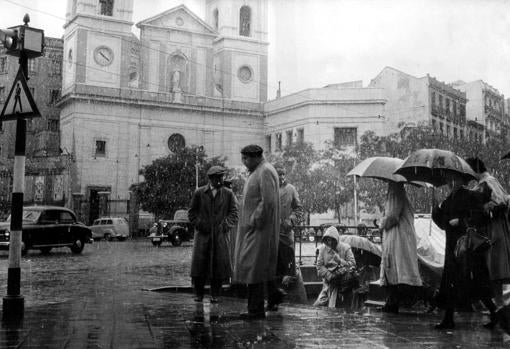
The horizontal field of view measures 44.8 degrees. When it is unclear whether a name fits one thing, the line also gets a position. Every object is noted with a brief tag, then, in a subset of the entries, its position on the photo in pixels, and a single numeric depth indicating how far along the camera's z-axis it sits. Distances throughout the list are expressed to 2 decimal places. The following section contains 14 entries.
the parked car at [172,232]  28.47
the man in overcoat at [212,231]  7.59
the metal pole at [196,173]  40.77
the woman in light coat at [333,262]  8.12
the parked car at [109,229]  35.50
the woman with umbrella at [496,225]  6.09
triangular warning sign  6.23
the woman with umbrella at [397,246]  7.07
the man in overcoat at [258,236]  6.02
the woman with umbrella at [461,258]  5.85
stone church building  45.25
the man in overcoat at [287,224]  7.47
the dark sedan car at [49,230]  19.38
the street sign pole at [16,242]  6.07
